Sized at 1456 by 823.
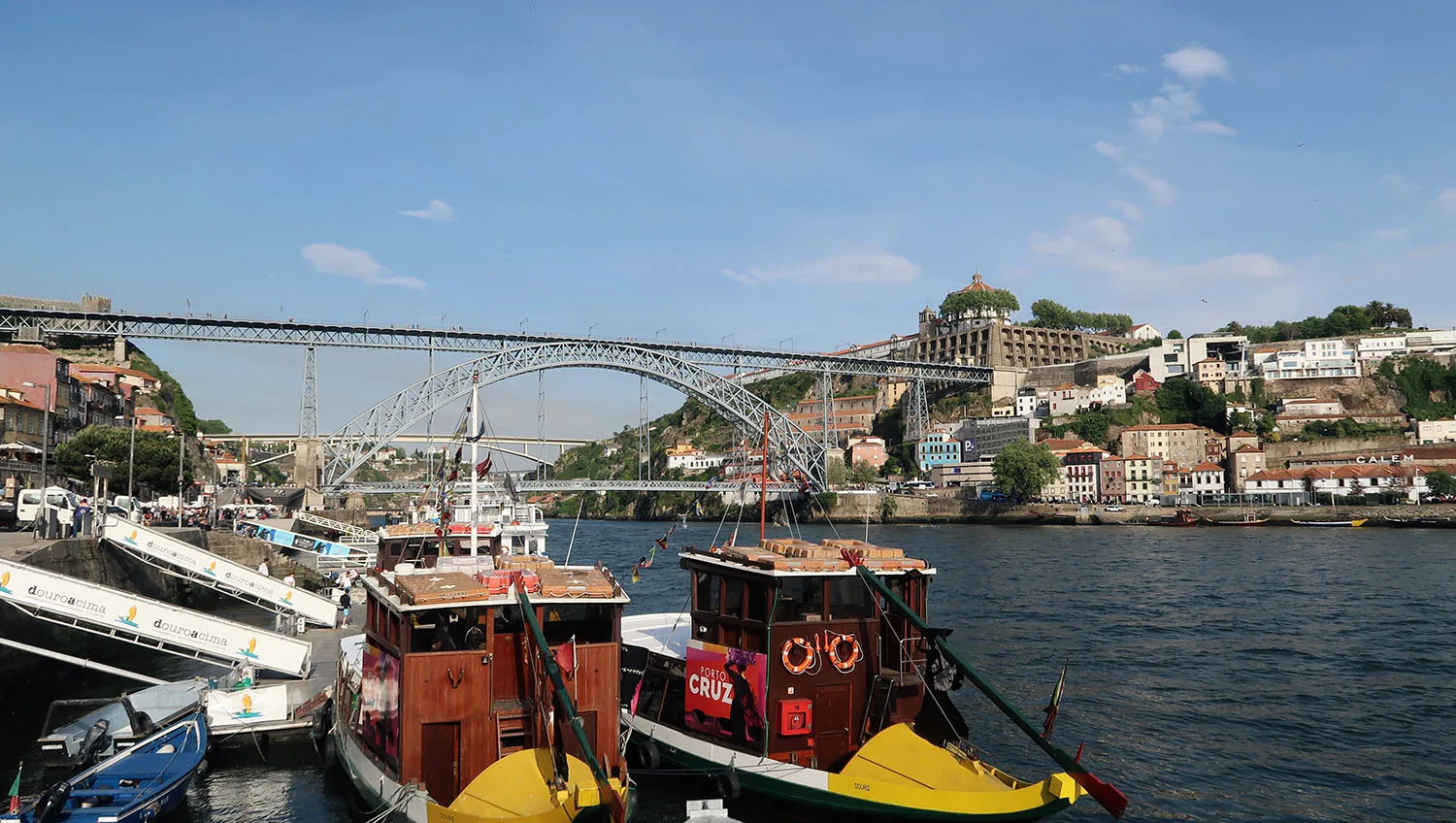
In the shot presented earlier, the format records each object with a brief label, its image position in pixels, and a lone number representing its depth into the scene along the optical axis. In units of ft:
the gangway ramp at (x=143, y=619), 45.14
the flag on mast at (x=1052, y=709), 30.73
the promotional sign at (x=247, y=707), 43.16
